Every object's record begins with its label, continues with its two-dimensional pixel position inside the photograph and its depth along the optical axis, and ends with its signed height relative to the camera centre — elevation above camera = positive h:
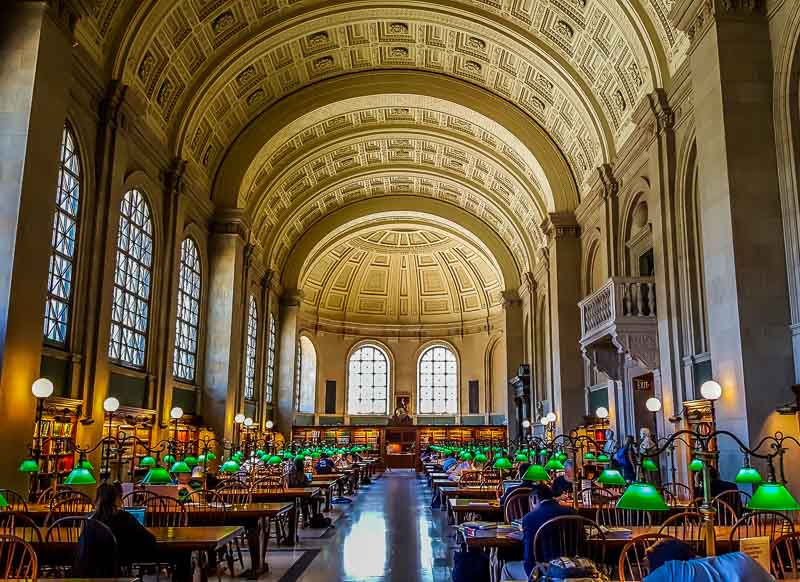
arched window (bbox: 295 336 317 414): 37.88 +2.33
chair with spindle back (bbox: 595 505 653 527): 8.05 -1.08
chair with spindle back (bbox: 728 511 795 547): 6.15 -0.97
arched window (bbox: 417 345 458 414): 39.66 +2.42
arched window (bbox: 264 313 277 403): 30.58 +2.65
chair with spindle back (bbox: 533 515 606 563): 5.60 -0.90
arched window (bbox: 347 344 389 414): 39.59 +2.39
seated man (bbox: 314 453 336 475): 17.83 -1.08
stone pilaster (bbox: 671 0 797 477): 10.02 +3.05
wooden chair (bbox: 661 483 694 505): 9.72 -1.10
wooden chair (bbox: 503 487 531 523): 8.33 -0.94
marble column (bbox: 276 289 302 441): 31.72 +3.03
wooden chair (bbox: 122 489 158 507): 8.73 -0.98
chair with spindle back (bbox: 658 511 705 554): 6.05 -0.97
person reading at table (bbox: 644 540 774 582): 2.77 -0.57
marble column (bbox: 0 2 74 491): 10.41 +3.55
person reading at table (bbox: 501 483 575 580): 5.74 -0.75
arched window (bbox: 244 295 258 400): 26.42 +2.65
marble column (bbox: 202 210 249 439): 21.33 +3.06
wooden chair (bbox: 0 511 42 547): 6.06 -1.03
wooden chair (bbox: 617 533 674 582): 4.44 -0.95
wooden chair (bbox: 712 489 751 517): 8.66 -0.93
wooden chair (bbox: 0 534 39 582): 4.24 -1.00
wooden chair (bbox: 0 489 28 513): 8.38 -1.05
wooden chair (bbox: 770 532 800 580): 4.68 -0.90
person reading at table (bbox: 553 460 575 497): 9.81 -0.87
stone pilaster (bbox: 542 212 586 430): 21.52 +3.29
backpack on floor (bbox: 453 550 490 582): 7.45 -1.49
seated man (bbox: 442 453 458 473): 19.89 -1.11
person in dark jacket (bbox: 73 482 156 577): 5.24 -0.91
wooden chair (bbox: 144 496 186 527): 7.88 -1.04
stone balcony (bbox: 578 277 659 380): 14.80 +2.31
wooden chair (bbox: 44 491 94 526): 8.06 -1.06
